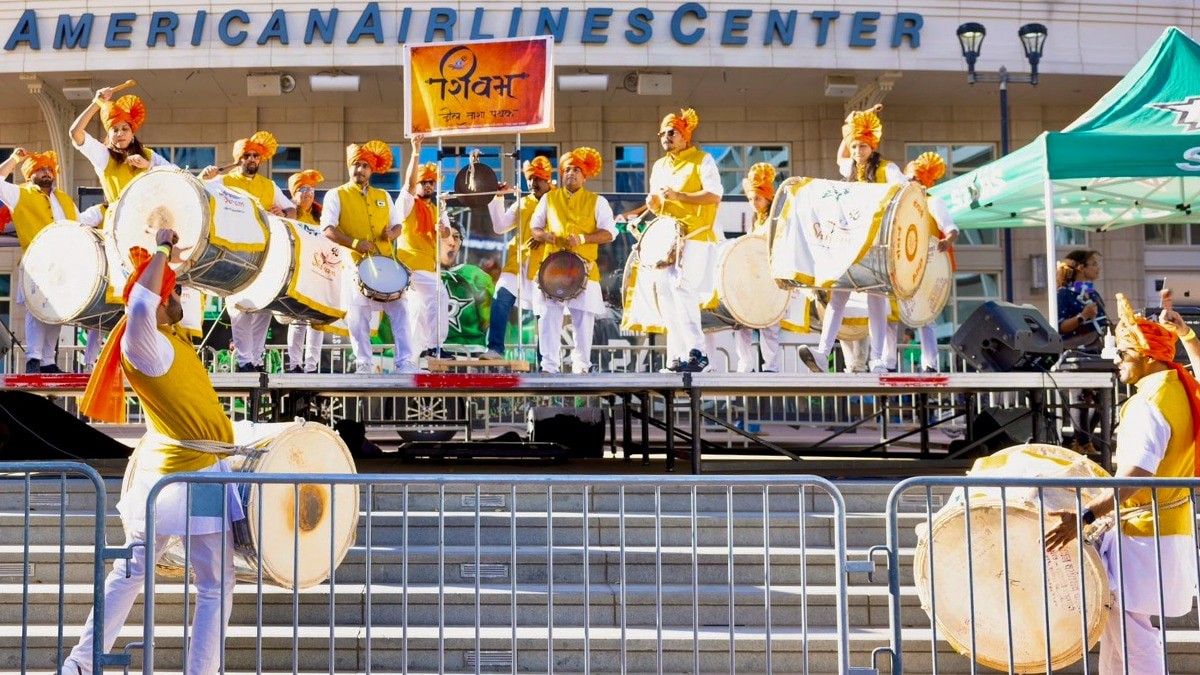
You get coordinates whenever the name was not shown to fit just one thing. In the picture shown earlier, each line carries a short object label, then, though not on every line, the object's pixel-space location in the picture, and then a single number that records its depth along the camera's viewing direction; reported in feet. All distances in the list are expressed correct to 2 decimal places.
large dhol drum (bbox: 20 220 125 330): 29.43
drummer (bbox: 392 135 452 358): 35.37
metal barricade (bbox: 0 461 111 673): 20.88
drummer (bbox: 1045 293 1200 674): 16.90
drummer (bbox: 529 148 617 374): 34.40
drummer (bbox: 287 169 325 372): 35.81
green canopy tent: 33.32
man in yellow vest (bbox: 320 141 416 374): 32.89
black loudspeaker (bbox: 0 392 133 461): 29.91
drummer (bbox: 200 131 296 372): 32.91
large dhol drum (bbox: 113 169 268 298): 27.40
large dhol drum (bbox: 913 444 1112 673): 17.48
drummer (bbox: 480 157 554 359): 35.47
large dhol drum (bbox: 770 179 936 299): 28.96
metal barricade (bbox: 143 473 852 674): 20.51
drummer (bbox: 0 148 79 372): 31.86
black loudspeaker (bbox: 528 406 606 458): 37.96
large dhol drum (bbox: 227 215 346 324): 31.04
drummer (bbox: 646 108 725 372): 32.81
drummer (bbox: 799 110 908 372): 30.91
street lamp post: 51.78
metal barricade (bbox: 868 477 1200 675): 16.92
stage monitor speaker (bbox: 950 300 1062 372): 30.35
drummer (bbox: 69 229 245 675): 17.39
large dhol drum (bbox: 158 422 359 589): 17.81
